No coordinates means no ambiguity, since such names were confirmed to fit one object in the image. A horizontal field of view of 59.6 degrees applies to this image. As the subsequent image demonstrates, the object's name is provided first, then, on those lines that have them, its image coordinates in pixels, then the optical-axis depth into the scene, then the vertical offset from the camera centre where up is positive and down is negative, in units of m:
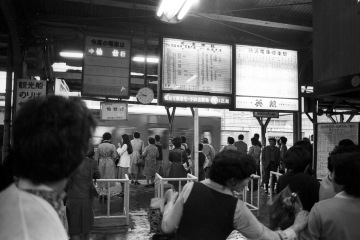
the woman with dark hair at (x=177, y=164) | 7.64 -0.90
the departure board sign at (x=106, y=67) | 5.84 +1.13
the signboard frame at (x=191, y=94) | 5.39 +0.59
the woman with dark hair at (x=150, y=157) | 10.58 -1.01
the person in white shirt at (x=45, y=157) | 0.92 -0.10
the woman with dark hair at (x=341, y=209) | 1.90 -0.49
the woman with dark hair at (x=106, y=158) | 8.00 -0.81
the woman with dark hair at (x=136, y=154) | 11.15 -0.96
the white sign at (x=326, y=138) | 4.18 -0.12
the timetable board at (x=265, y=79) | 5.91 +0.95
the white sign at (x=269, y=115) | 10.73 +0.48
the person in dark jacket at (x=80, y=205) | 4.63 -1.18
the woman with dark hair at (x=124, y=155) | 9.44 -0.86
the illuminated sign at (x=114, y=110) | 9.26 +0.49
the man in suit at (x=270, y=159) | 9.86 -0.95
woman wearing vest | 2.03 -0.54
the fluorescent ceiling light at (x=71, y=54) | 7.97 +1.87
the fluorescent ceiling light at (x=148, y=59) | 8.53 +1.88
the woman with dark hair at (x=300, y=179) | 2.65 -0.43
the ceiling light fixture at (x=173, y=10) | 4.20 +1.65
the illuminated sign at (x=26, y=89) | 6.20 +0.72
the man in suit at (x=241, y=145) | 10.66 -0.59
